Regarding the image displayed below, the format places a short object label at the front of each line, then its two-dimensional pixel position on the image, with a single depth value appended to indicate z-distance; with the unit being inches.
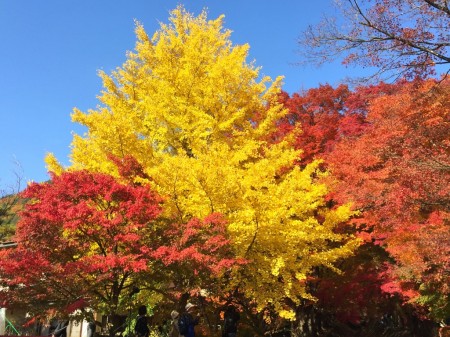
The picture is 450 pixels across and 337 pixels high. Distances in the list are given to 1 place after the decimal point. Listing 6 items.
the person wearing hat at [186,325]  313.3
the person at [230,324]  367.9
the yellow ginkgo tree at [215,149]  348.8
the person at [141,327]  349.1
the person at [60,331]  427.8
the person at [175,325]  322.0
